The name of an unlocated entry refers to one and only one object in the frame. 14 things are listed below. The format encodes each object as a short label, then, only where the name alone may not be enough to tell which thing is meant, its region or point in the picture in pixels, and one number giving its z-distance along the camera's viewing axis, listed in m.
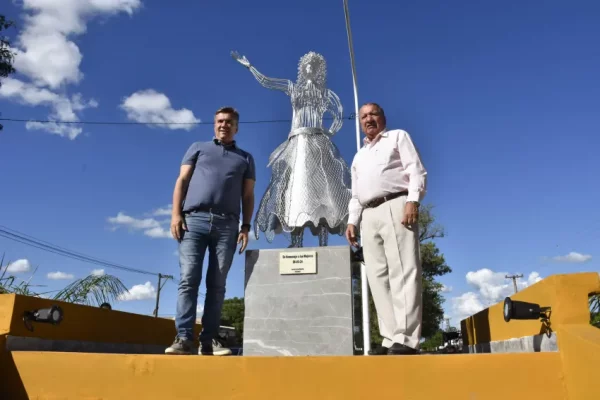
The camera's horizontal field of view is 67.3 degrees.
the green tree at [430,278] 20.73
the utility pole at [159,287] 33.34
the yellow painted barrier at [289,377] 2.26
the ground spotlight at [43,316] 3.22
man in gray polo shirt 3.43
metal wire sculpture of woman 5.79
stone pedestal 4.58
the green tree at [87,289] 5.57
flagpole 8.62
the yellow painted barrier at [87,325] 3.19
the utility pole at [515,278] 39.44
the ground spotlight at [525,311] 2.46
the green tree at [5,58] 9.43
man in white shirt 3.09
